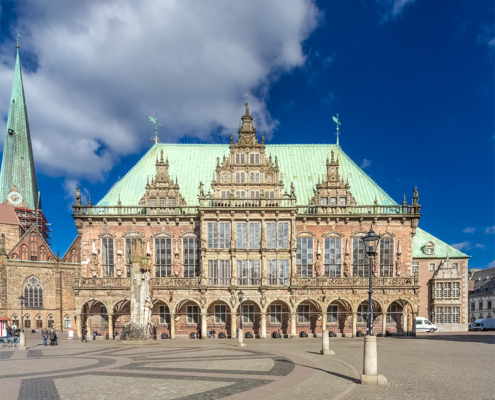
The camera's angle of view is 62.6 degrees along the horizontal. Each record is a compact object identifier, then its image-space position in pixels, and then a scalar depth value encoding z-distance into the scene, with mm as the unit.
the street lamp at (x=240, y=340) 28936
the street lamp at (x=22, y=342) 30478
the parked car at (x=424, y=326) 47156
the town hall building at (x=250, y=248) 38594
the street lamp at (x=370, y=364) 13852
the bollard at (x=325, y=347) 22938
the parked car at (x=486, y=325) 55844
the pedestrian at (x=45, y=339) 34188
